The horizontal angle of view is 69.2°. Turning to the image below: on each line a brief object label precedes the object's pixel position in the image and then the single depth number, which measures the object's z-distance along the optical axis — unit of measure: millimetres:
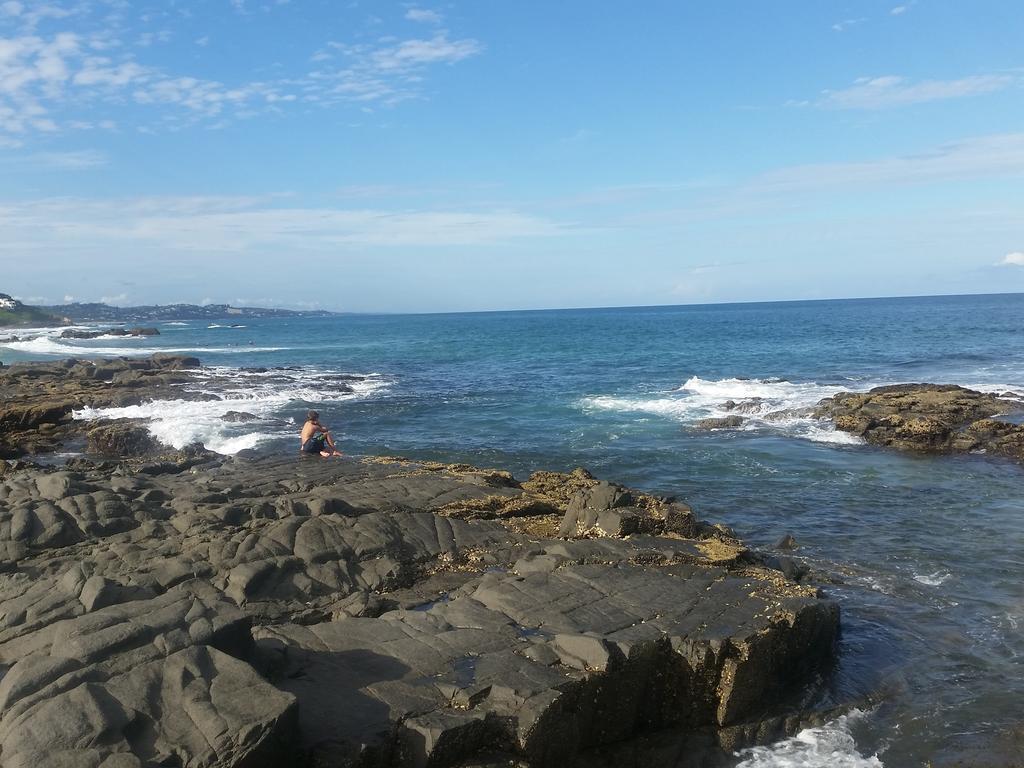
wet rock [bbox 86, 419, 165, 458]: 27578
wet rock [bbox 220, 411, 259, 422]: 32312
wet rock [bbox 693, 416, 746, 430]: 31192
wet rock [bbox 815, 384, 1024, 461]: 26828
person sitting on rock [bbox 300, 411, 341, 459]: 22219
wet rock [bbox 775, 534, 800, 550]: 16925
